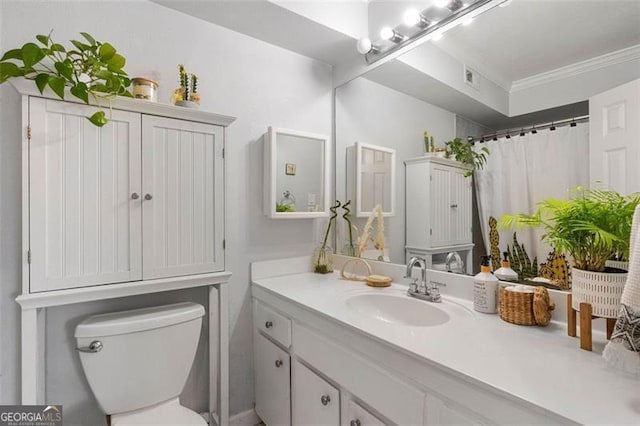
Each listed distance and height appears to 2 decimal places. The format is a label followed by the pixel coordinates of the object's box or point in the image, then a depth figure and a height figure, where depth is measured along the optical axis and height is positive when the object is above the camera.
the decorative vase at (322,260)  1.96 -0.30
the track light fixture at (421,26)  1.38 +0.93
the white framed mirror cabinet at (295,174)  1.78 +0.23
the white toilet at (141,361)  1.22 -0.61
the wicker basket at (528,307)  1.02 -0.32
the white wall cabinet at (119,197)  1.12 +0.06
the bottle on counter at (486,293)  1.17 -0.30
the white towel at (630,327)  0.71 -0.26
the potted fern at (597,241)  0.84 -0.08
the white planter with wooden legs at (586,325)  0.85 -0.31
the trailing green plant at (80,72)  1.05 +0.50
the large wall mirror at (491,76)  1.06 +0.58
